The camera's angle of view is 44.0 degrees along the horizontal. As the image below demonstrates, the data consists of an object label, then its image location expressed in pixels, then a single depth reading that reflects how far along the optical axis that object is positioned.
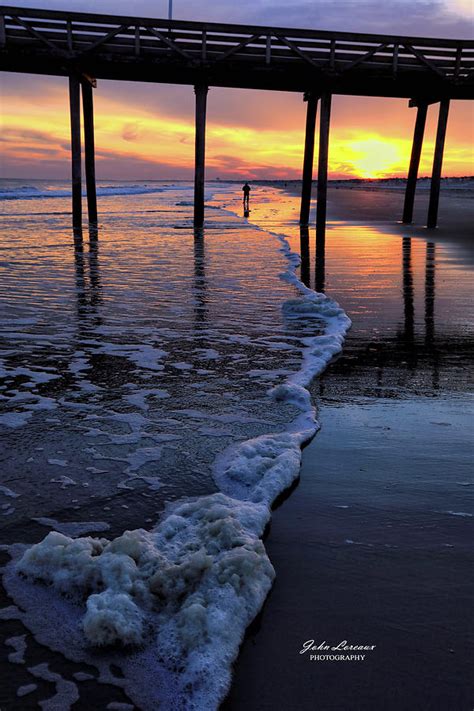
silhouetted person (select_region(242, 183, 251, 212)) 30.04
